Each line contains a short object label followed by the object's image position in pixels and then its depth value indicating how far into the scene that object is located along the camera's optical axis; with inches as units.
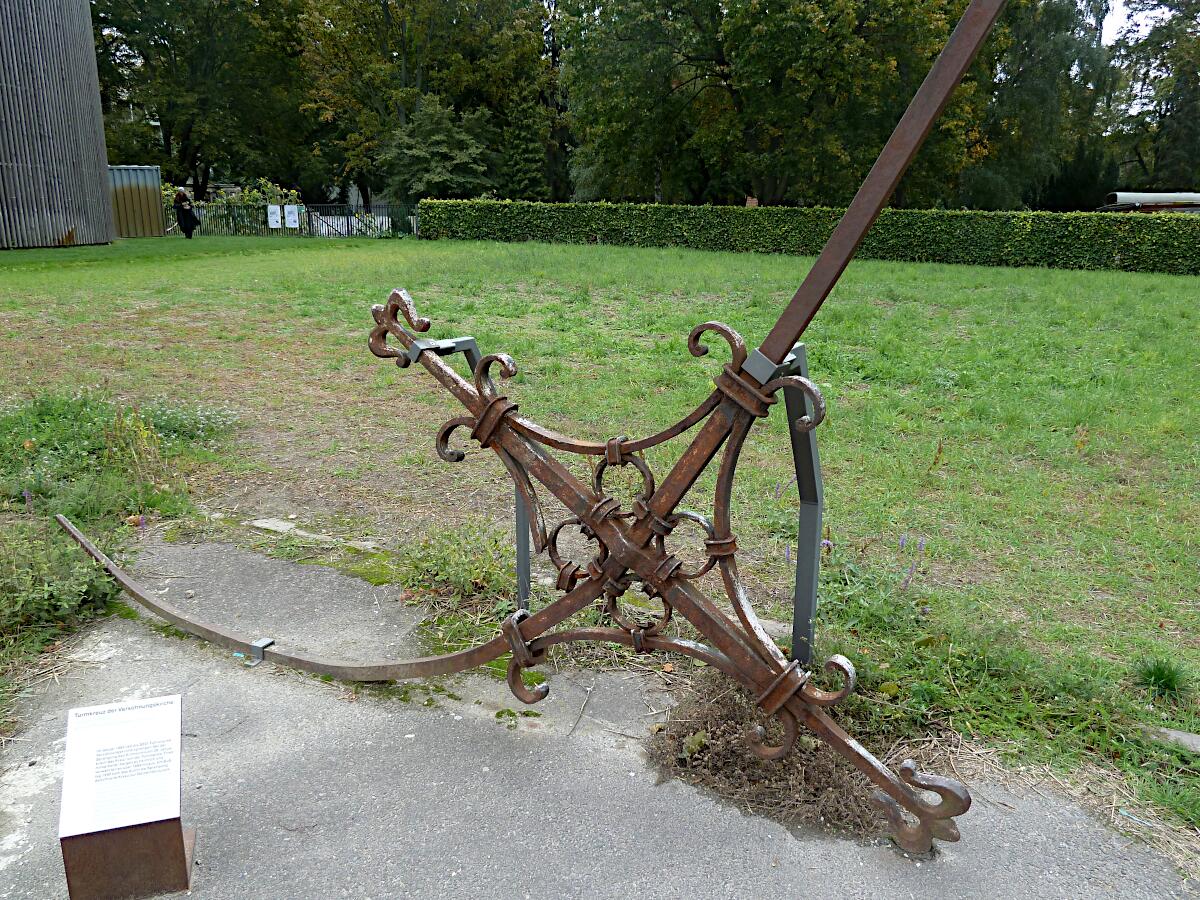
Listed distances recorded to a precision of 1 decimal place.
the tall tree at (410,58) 1371.8
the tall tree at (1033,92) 1117.1
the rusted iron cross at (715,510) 70.2
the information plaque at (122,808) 72.2
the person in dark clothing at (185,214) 994.7
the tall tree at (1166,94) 1347.2
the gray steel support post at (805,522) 86.7
